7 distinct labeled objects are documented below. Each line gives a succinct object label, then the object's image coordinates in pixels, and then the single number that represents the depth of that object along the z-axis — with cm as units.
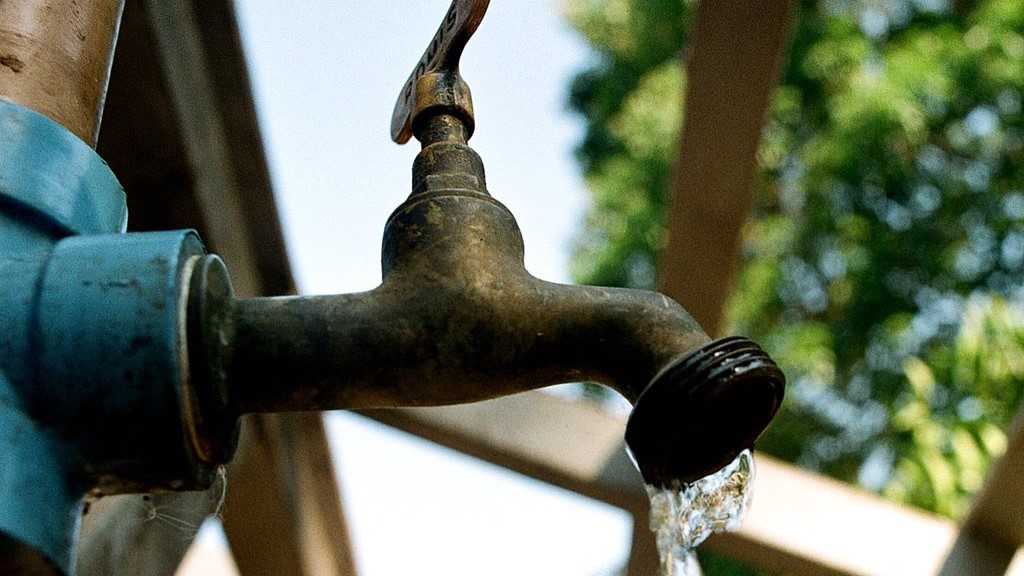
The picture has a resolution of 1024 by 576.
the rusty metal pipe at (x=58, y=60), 36
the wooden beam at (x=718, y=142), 58
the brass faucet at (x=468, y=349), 33
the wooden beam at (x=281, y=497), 83
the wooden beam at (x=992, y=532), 76
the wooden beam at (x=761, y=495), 82
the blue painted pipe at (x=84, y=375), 31
